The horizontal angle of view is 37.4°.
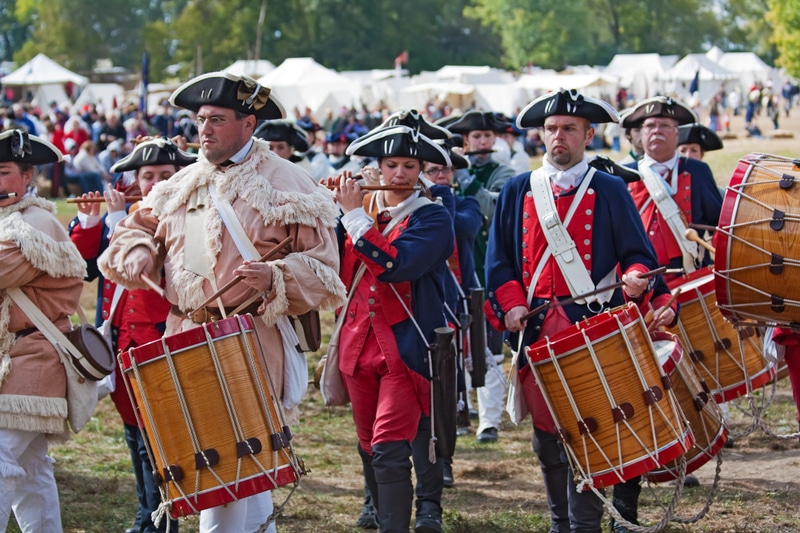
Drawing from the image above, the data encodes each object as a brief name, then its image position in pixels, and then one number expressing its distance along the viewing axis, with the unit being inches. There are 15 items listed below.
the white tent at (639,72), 2234.3
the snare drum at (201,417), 181.3
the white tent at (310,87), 1701.5
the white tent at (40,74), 1779.0
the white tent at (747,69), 2532.0
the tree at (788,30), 1612.9
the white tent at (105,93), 1867.7
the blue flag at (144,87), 1172.9
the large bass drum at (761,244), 204.5
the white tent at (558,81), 1779.9
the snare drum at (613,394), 199.3
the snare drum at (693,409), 222.7
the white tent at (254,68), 2003.0
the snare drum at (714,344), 265.1
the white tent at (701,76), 2183.8
